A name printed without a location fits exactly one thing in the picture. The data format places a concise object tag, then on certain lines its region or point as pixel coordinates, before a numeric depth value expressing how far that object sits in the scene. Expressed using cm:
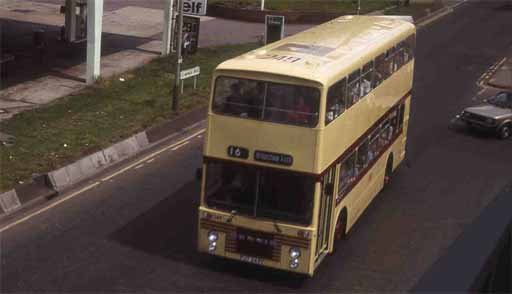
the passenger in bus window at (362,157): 1584
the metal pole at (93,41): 2702
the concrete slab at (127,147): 2031
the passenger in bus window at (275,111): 1303
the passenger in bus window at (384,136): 1786
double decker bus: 1297
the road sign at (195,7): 2511
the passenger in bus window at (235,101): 1327
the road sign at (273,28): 2753
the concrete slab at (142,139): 2130
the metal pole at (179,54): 2322
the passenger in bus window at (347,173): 1466
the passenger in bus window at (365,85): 1557
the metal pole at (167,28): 3181
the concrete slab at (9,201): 1622
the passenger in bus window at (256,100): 1316
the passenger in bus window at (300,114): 1293
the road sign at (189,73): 2395
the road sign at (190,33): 2603
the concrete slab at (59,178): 1762
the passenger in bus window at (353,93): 1465
